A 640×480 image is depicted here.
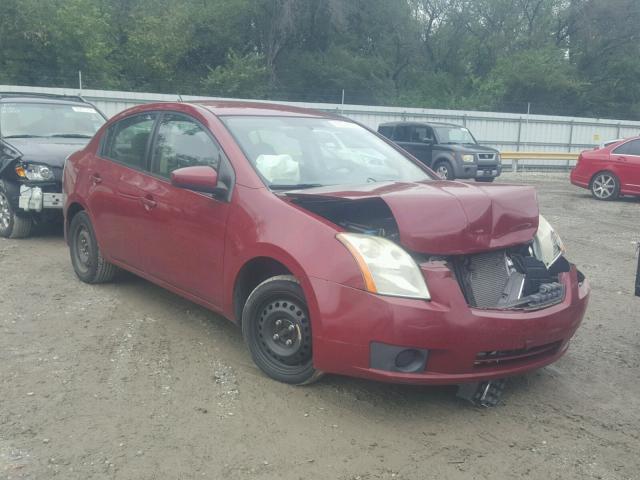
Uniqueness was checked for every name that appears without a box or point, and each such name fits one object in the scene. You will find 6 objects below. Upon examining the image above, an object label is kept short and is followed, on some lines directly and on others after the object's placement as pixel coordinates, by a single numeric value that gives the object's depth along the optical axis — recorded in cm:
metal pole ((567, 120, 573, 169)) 2770
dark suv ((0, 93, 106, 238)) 786
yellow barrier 2225
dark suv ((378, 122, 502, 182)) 1792
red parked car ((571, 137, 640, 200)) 1427
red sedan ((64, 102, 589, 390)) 350
